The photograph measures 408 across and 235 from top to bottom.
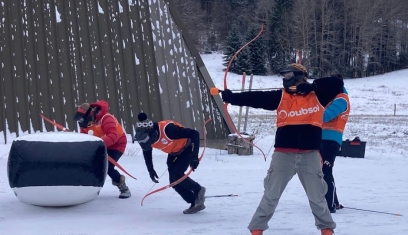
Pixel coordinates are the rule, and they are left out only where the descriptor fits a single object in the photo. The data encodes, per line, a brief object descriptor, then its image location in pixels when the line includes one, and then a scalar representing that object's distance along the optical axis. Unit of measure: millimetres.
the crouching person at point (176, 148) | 7082
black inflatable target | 7016
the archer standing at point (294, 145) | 5730
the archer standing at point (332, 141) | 7207
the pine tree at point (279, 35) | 50188
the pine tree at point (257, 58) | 45938
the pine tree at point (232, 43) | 48500
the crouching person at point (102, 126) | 8008
